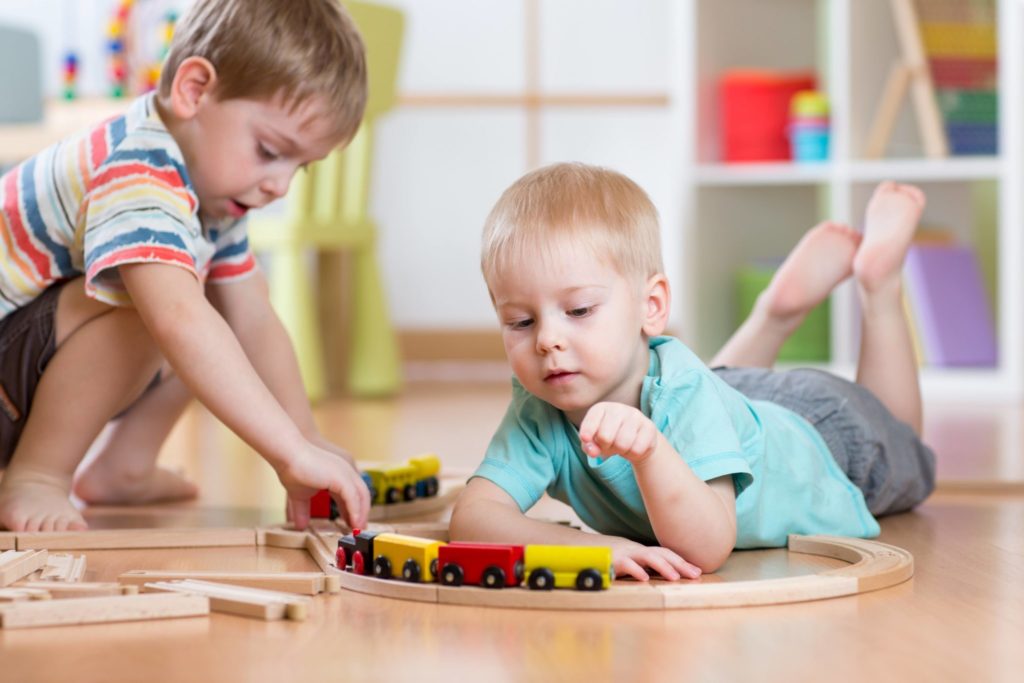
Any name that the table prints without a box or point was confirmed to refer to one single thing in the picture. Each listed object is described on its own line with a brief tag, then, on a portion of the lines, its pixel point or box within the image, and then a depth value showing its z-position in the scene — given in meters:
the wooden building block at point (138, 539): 2.31
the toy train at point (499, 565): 2.04
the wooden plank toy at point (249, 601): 2.00
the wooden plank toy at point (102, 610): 1.96
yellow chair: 4.65
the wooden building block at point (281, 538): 2.33
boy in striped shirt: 2.35
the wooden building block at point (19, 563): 2.08
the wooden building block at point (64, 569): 2.12
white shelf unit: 4.40
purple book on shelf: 4.60
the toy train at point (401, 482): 2.52
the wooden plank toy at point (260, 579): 2.09
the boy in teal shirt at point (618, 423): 2.12
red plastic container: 4.95
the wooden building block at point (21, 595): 2.01
